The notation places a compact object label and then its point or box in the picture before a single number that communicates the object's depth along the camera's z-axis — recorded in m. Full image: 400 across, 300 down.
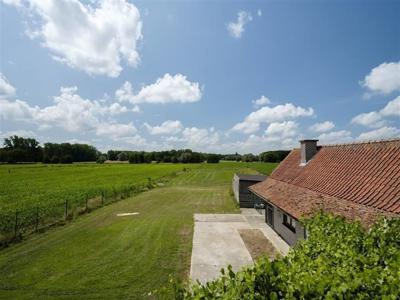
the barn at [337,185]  8.97
